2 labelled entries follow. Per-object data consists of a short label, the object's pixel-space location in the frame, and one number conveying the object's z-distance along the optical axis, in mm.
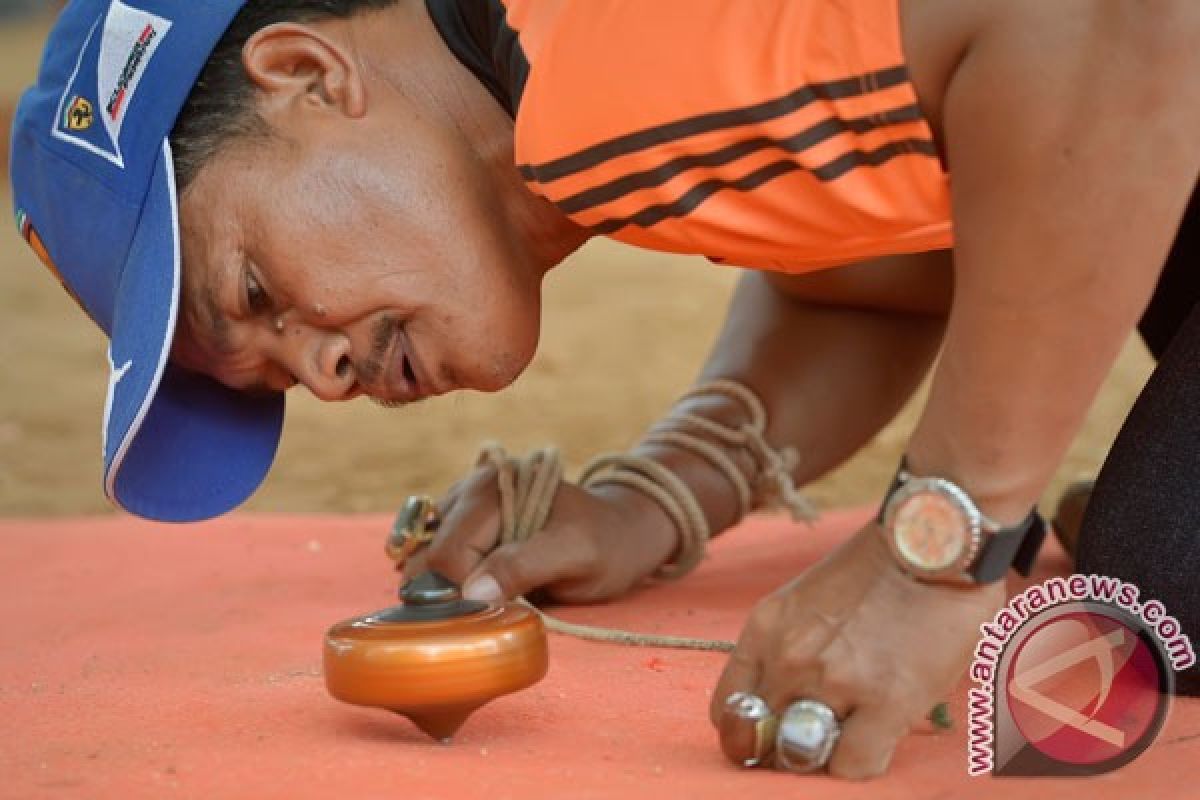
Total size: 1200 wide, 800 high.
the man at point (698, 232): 2031
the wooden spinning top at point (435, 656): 2066
